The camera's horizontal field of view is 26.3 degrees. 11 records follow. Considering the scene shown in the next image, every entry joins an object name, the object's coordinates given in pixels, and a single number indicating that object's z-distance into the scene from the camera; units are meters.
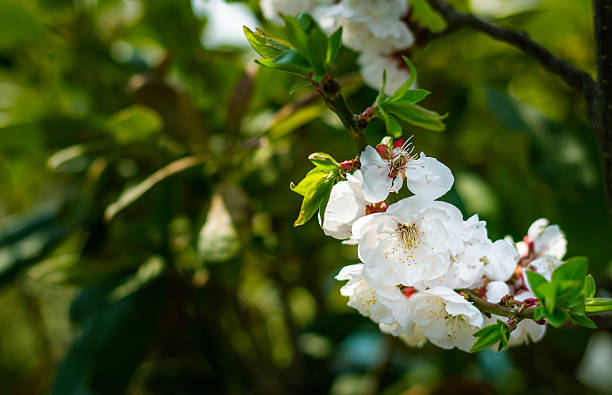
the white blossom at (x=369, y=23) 0.41
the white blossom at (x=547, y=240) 0.39
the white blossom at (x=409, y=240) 0.36
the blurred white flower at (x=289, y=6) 0.43
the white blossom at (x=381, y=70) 0.43
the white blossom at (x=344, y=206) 0.36
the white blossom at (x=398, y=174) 0.35
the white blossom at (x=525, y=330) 0.38
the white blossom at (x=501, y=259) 0.37
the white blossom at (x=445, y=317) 0.36
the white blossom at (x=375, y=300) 0.36
